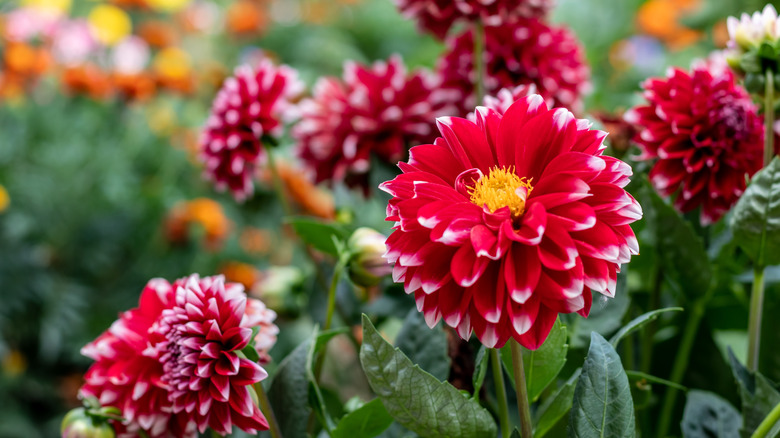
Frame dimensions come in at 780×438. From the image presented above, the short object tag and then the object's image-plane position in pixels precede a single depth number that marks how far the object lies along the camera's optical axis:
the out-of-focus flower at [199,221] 1.02
